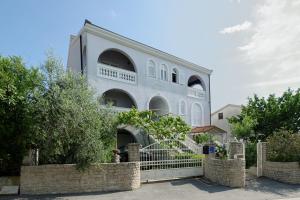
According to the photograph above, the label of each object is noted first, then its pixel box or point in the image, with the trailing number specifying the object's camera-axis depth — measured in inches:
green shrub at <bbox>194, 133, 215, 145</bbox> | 519.9
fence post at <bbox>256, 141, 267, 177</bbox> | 397.0
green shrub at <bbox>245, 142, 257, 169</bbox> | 418.1
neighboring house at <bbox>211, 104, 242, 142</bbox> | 956.9
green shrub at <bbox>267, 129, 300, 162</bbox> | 376.2
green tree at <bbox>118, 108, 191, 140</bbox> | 444.1
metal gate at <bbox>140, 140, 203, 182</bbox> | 349.4
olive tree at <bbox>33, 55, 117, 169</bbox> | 281.4
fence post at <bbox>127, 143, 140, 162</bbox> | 332.1
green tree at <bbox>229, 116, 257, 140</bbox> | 499.1
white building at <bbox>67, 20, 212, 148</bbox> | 508.3
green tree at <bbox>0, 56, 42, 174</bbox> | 274.6
